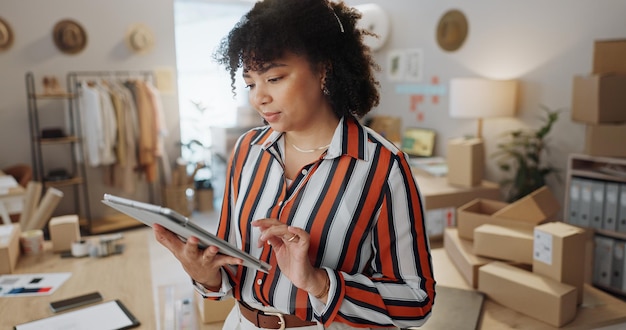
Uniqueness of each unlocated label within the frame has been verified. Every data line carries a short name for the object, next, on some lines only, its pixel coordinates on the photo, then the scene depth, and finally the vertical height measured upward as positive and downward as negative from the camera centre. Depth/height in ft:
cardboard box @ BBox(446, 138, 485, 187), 11.34 -1.48
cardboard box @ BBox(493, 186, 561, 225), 6.40 -1.47
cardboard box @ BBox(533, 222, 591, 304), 5.27 -1.70
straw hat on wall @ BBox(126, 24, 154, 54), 16.88 +2.21
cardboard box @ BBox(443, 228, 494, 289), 5.94 -1.99
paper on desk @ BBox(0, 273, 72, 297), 5.89 -2.20
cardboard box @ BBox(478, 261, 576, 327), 5.03 -2.06
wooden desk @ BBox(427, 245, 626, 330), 5.06 -2.31
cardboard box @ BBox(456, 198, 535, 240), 6.37 -1.62
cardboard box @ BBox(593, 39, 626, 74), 9.60 +0.77
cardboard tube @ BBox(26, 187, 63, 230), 9.68 -2.08
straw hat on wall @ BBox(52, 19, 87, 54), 15.93 +2.19
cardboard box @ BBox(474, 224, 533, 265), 5.85 -1.76
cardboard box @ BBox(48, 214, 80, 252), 7.30 -1.91
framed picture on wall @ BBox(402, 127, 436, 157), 15.84 -1.39
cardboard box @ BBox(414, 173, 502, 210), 10.54 -2.08
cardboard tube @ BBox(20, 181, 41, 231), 11.65 -2.31
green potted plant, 11.75 -1.52
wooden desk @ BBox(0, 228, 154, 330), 5.35 -2.22
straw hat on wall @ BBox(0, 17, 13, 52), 15.15 +2.12
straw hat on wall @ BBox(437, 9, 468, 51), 14.33 +2.00
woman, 3.35 -0.74
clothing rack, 16.16 +0.92
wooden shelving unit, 15.47 -1.26
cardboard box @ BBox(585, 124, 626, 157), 9.64 -0.87
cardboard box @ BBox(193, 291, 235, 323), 5.13 -2.15
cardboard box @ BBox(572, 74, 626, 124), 9.58 -0.04
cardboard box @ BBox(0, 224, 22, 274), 6.52 -1.92
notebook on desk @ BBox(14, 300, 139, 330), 5.00 -2.23
